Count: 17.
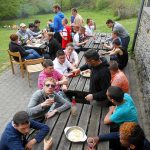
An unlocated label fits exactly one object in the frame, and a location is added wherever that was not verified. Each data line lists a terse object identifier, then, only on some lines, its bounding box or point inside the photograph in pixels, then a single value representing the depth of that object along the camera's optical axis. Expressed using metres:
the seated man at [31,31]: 6.88
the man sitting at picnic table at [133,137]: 1.97
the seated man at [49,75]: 3.48
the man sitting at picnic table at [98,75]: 2.79
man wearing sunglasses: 2.67
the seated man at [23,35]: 6.20
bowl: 2.28
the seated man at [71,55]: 4.52
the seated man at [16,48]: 5.19
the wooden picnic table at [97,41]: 5.56
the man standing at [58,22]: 6.40
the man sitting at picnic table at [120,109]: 2.45
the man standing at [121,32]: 5.68
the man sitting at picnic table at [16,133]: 2.06
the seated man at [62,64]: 4.01
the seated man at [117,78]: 3.23
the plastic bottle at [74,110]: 2.68
